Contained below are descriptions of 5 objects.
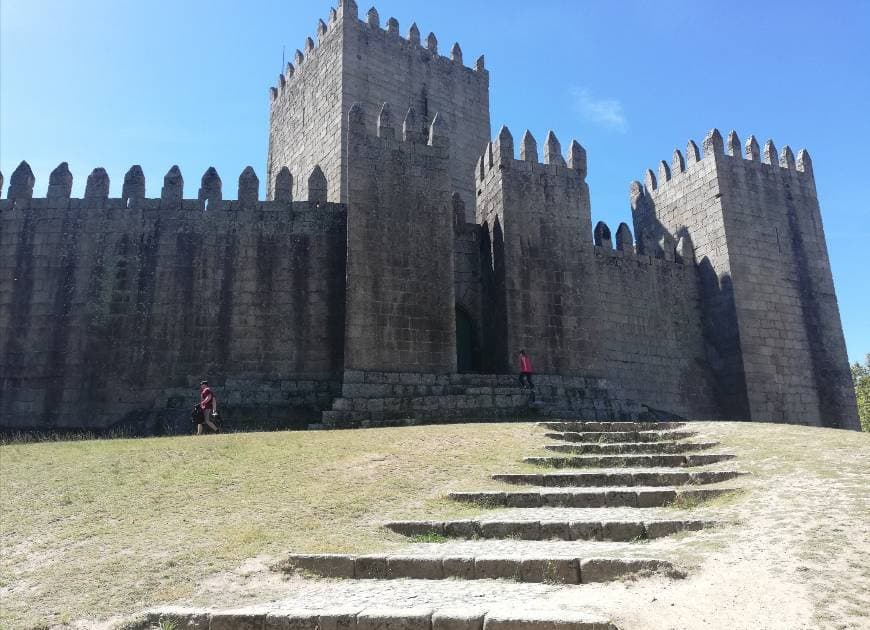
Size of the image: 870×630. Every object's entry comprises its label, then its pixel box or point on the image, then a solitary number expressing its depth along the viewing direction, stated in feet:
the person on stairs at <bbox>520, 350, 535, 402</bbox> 49.21
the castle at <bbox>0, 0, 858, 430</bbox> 49.19
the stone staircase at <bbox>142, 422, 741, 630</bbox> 16.74
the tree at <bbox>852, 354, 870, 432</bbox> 124.47
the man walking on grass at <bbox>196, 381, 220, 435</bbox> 43.09
